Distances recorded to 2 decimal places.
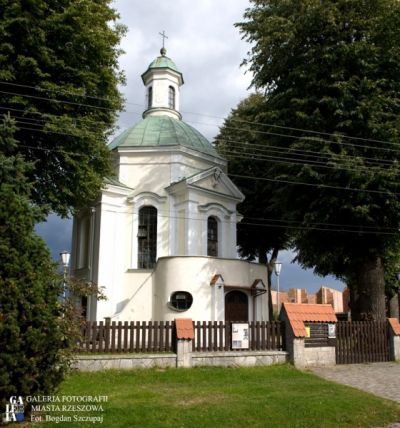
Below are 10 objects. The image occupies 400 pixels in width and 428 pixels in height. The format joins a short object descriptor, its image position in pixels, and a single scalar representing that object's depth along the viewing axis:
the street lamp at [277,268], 22.81
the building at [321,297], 48.00
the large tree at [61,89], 14.85
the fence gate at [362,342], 14.77
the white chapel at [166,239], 20.02
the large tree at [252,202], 28.16
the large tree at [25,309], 6.10
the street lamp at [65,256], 19.39
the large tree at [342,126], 17.38
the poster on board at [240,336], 13.78
